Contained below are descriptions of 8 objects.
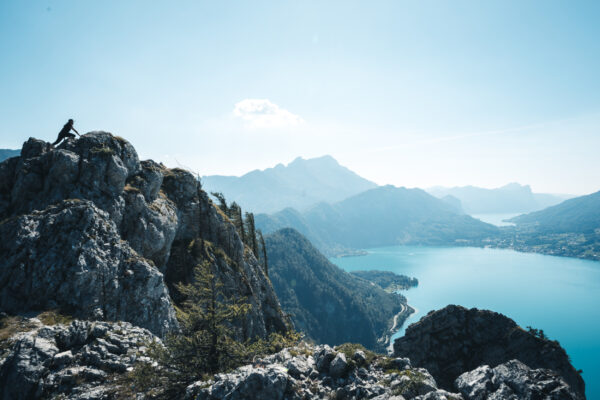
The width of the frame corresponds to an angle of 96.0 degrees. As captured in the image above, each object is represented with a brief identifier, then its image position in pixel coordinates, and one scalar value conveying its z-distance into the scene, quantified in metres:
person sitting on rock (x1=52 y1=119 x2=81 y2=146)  28.29
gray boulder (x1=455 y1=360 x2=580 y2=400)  11.38
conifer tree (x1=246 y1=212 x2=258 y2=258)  55.88
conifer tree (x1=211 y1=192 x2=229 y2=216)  49.67
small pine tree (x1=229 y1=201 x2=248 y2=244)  54.05
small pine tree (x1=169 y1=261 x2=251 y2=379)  14.09
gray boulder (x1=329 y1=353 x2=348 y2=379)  14.55
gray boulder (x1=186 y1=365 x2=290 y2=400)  11.08
